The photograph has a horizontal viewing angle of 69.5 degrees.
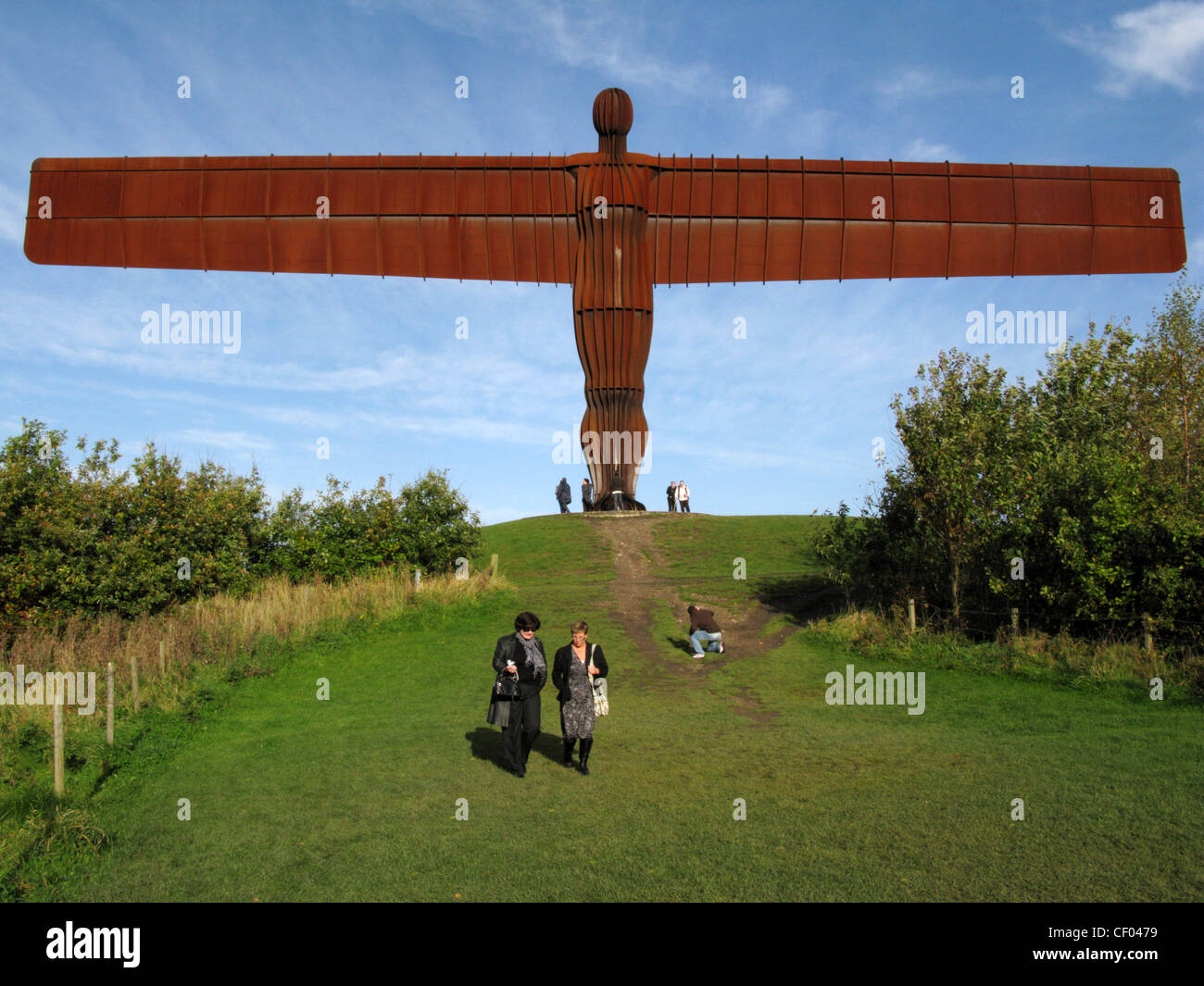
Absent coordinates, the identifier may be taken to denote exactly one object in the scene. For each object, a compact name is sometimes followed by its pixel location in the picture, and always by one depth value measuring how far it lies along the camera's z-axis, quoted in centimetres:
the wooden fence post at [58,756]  867
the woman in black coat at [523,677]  965
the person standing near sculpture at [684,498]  3278
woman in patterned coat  981
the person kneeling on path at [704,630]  1803
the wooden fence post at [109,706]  1071
